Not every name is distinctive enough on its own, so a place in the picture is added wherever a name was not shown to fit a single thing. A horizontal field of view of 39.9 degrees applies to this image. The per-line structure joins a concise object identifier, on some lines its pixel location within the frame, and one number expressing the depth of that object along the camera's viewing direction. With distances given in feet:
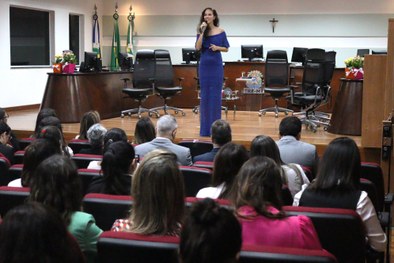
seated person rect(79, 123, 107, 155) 14.37
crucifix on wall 42.09
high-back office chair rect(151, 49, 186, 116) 31.53
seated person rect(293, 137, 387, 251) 8.79
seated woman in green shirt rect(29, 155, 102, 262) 7.09
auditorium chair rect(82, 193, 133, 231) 8.16
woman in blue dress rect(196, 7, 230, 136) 20.49
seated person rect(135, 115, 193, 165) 13.78
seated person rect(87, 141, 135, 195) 9.61
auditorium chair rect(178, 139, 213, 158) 16.66
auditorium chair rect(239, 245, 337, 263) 5.48
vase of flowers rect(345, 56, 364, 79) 22.90
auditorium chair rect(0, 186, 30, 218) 8.75
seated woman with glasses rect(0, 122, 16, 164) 14.53
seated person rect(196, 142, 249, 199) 9.16
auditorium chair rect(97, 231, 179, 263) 5.90
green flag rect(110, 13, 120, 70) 45.44
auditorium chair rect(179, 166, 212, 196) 11.32
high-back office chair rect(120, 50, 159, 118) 31.35
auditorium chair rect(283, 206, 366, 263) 7.43
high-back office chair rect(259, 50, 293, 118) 31.73
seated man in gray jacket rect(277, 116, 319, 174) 13.49
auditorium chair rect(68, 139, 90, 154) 16.12
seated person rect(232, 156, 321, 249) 6.70
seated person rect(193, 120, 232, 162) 13.55
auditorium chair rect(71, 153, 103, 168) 13.10
